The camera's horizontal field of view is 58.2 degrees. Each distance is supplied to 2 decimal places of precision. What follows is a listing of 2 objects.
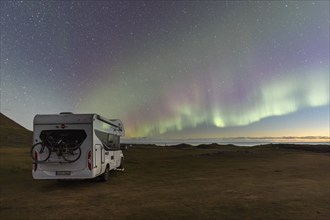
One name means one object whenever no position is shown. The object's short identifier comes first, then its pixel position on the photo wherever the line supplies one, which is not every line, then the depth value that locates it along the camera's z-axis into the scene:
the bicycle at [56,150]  12.35
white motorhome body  12.41
